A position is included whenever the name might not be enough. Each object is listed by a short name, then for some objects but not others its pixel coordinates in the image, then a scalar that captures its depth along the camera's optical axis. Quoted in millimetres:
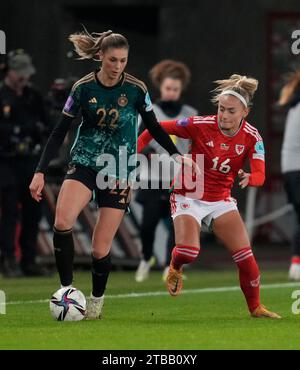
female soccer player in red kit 10281
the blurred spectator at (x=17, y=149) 14820
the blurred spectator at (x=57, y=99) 14953
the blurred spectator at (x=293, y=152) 15109
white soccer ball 9977
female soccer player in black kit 9930
